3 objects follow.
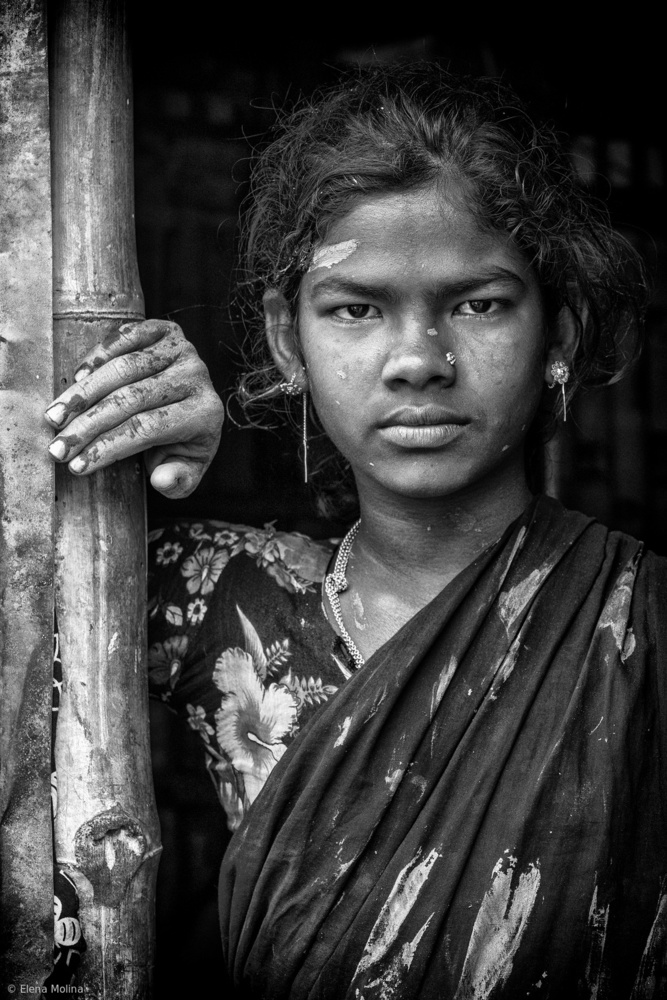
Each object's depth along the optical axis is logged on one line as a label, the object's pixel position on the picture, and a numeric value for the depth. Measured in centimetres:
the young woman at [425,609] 112
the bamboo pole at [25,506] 113
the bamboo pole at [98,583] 114
